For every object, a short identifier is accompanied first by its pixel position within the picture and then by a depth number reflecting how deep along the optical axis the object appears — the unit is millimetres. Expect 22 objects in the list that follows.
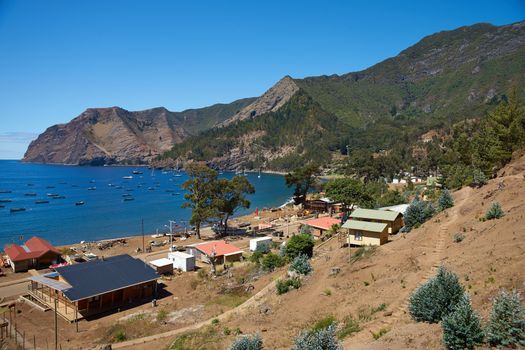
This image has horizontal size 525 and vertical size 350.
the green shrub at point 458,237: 25730
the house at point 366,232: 34969
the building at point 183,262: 42781
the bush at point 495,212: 26844
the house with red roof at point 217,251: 44344
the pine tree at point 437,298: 14750
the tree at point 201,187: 59250
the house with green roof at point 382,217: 37156
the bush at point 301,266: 30984
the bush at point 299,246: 37219
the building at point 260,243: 46419
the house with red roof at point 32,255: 44038
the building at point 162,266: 40994
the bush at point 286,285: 28719
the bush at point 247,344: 16484
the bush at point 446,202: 38275
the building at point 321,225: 52122
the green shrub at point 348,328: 16797
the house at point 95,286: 30844
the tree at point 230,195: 59656
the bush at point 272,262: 36750
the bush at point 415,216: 36938
